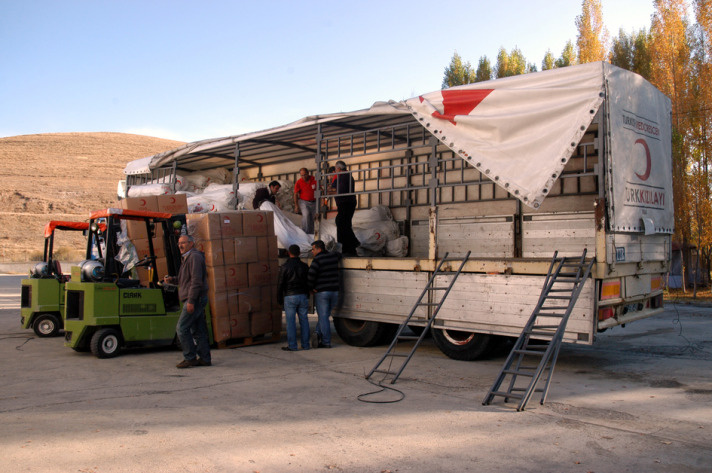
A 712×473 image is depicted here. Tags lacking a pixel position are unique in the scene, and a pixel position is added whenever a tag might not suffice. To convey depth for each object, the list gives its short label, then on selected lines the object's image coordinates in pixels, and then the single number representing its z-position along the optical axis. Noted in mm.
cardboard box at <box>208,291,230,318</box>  9227
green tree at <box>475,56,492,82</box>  34950
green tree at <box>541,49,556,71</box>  33312
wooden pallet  9466
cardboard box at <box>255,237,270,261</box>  9797
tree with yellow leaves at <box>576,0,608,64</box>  24652
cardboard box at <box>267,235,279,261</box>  9961
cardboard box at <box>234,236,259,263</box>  9516
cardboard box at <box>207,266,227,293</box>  9203
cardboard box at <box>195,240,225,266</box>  9242
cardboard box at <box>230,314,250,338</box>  9414
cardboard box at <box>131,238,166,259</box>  10398
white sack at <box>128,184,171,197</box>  13288
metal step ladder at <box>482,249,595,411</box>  5852
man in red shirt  11320
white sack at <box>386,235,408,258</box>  10297
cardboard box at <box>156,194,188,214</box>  10812
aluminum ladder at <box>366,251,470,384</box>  7395
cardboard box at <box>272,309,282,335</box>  10008
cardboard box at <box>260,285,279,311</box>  9828
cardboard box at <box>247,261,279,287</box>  9633
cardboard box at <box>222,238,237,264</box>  9383
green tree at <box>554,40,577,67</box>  31594
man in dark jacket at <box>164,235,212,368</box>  7832
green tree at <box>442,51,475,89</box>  36000
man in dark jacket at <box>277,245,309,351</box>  9273
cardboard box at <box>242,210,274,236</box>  9672
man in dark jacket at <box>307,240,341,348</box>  9344
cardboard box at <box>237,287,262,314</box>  9508
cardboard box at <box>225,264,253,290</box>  9367
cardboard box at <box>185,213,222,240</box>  9266
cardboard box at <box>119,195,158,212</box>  10844
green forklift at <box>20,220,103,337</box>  10852
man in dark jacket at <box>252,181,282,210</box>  11586
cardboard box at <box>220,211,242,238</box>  9414
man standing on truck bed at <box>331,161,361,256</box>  10000
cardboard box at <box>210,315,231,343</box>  9242
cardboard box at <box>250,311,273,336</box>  9688
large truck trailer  6918
